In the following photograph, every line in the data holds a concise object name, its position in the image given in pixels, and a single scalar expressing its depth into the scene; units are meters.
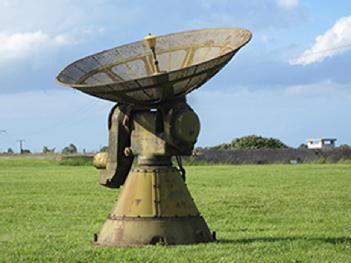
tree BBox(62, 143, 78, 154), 76.06
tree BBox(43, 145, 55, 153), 78.56
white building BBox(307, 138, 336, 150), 84.72
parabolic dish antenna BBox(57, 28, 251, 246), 9.44
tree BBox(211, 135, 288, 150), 68.31
